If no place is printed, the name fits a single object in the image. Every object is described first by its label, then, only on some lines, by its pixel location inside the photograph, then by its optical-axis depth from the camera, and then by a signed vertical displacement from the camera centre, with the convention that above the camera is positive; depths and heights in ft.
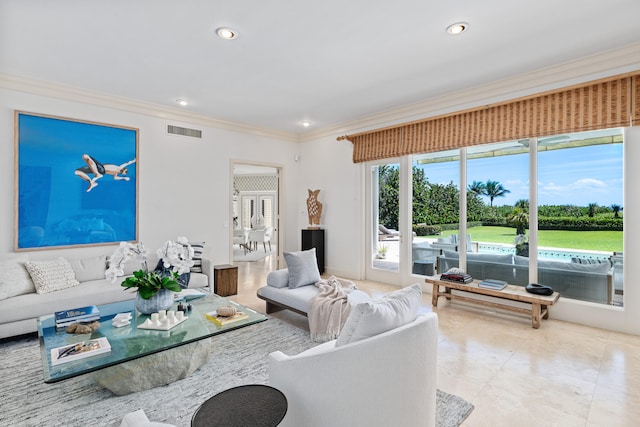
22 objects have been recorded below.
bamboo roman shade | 10.57 +3.89
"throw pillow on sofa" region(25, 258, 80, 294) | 11.02 -2.21
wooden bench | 11.32 -3.11
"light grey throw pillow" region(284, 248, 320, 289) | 12.19 -2.16
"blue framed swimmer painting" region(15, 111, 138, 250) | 12.53 +1.36
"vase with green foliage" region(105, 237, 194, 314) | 8.36 -1.74
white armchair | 4.70 -2.58
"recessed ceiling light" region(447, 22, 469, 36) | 8.95 +5.43
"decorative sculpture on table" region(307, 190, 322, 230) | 20.36 +0.37
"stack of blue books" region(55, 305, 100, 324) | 8.14 -2.71
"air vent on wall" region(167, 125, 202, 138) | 16.55 +4.48
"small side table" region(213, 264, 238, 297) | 15.53 -3.29
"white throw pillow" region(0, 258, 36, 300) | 10.26 -2.22
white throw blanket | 10.10 -3.26
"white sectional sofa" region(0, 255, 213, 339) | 9.92 -2.74
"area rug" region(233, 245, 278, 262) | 27.32 -3.75
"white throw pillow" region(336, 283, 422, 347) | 5.06 -1.69
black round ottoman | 3.93 -2.59
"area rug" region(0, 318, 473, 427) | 6.58 -4.22
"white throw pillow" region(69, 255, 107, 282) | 12.54 -2.18
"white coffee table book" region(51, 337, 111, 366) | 6.26 -2.85
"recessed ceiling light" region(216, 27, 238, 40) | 9.24 +5.41
